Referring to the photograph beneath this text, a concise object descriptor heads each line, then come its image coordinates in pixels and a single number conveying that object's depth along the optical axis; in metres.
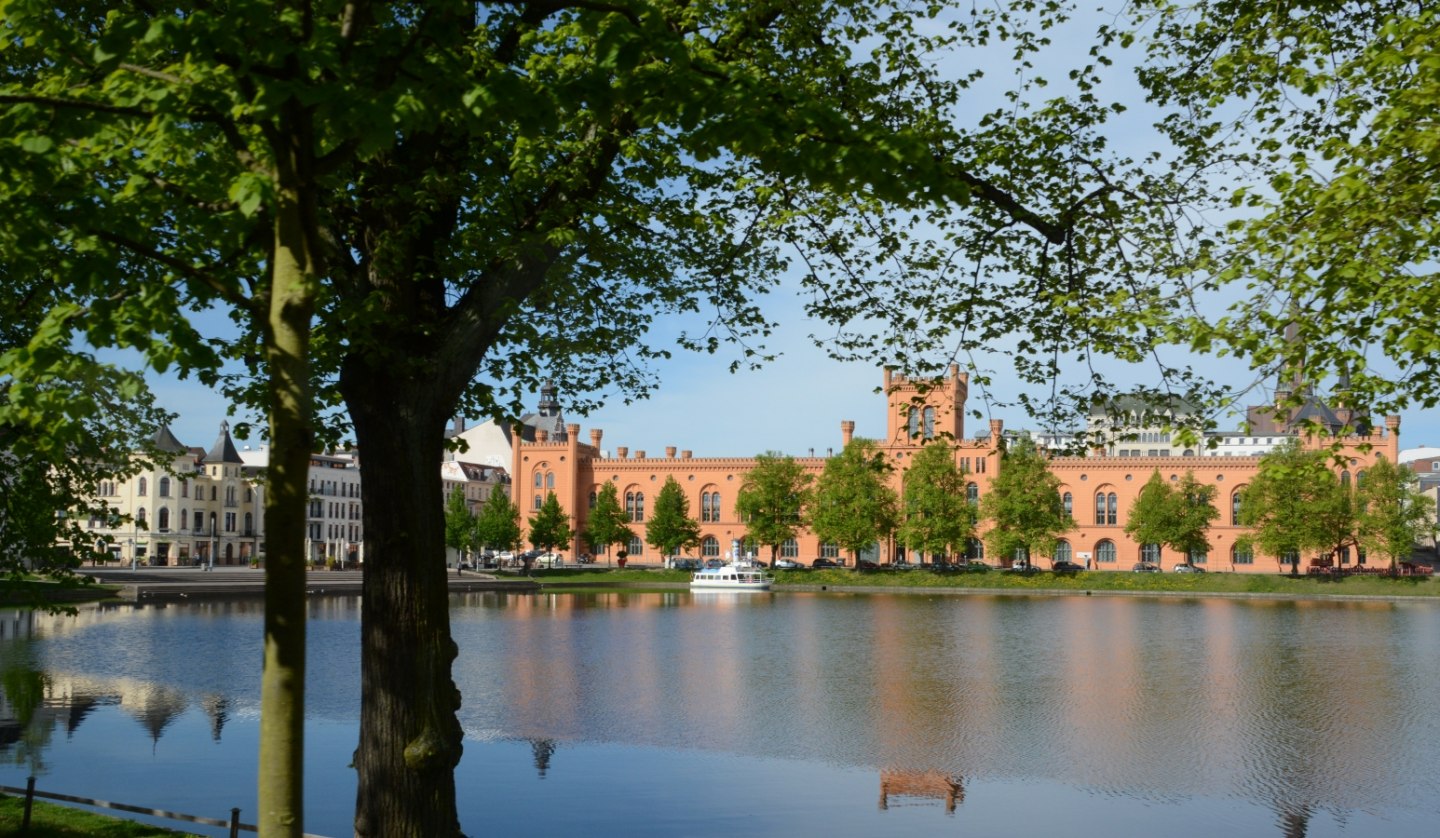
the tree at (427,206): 5.46
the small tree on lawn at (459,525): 101.62
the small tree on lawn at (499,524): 104.50
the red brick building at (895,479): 104.81
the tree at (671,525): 104.00
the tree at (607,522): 107.94
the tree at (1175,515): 94.25
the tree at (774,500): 94.75
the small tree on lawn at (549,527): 106.69
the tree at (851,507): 89.81
